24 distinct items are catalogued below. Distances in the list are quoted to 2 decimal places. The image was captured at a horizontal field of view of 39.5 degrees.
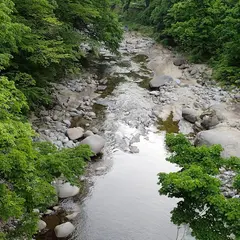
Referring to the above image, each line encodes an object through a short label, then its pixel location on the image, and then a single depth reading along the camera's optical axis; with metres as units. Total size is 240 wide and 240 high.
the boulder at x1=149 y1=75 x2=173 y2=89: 21.98
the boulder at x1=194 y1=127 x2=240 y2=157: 13.54
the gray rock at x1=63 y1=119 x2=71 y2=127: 16.20
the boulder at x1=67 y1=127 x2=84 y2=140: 15.00
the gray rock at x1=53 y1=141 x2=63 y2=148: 14.16
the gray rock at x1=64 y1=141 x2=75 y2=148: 14.21
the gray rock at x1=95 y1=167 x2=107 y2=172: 13.09
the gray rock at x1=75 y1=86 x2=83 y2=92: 20.08
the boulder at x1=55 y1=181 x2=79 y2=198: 11.40
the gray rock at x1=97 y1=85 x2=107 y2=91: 21.18
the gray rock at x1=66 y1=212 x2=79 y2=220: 10.45
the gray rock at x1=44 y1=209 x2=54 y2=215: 10.44
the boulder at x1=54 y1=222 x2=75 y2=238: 9.66
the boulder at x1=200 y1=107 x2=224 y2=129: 16.59
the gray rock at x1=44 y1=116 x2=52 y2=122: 16.06
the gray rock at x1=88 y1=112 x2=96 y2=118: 17.46
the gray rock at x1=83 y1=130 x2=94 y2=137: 15.27
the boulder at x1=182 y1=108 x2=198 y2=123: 17.64
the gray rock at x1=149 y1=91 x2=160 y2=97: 20.86
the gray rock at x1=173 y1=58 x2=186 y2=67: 25.73
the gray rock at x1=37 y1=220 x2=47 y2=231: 9.76
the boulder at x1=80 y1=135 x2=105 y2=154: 13.97
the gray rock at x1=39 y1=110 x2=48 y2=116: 16.49
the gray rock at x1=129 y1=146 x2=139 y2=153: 14.61
